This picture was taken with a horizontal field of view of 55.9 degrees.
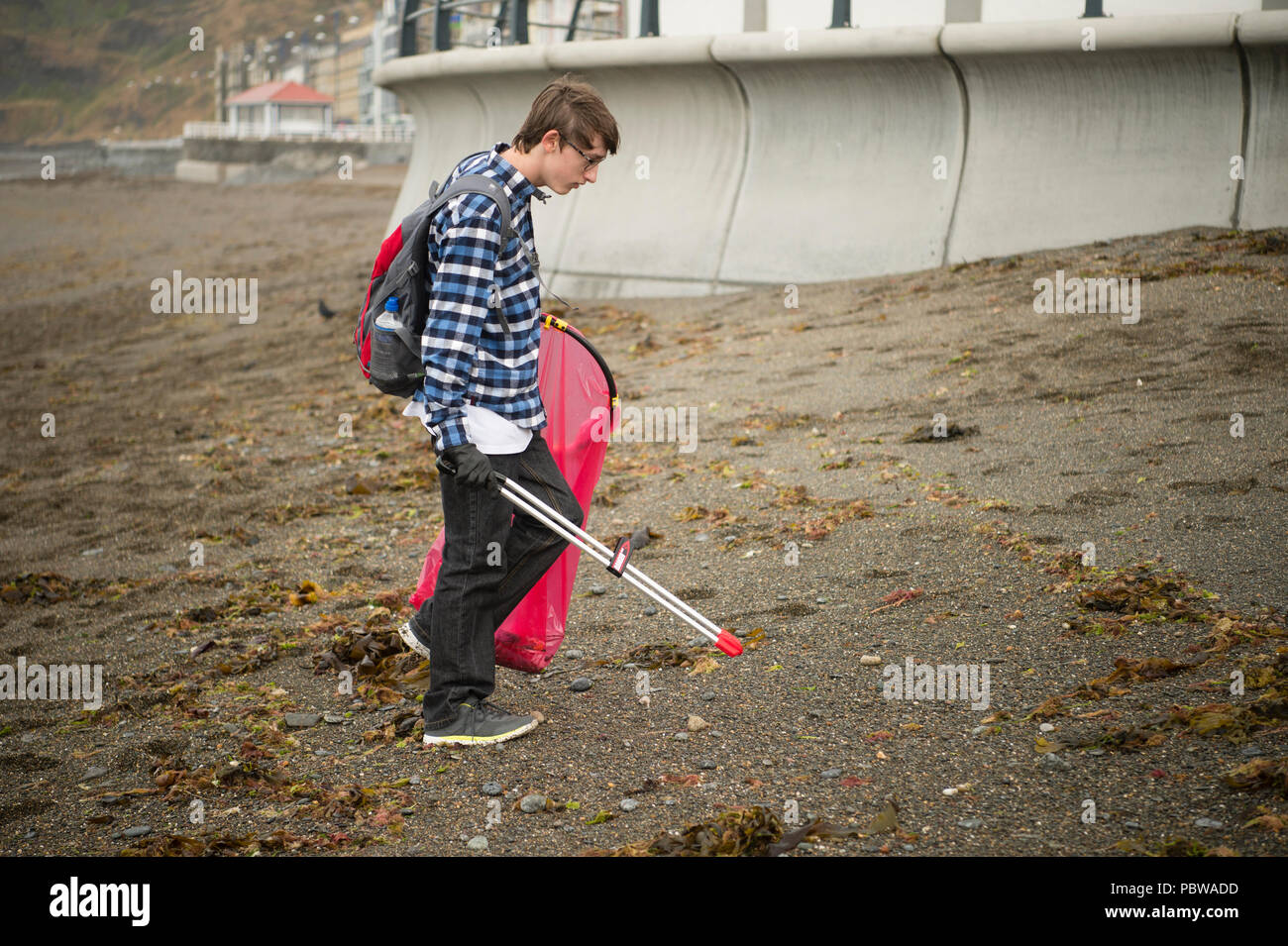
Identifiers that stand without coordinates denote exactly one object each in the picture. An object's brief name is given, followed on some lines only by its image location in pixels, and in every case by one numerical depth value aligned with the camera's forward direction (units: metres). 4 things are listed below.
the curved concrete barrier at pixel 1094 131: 9.23
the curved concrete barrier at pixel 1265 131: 8.81
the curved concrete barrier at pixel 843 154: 10.47
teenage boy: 3.38
